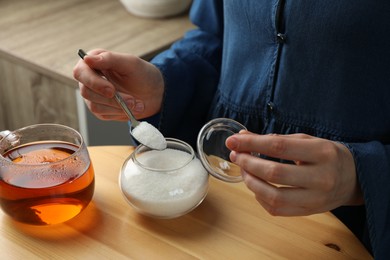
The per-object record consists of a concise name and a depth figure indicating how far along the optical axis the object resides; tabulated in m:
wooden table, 0.55
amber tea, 0.55
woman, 0.53
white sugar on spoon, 0.62
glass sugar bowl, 0.58
